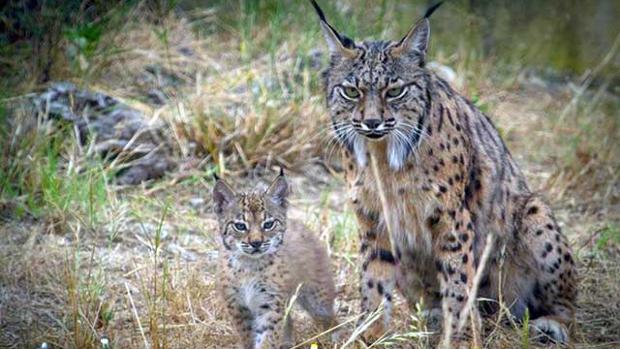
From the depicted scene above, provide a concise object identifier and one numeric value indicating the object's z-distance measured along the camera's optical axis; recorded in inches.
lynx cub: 425.4
